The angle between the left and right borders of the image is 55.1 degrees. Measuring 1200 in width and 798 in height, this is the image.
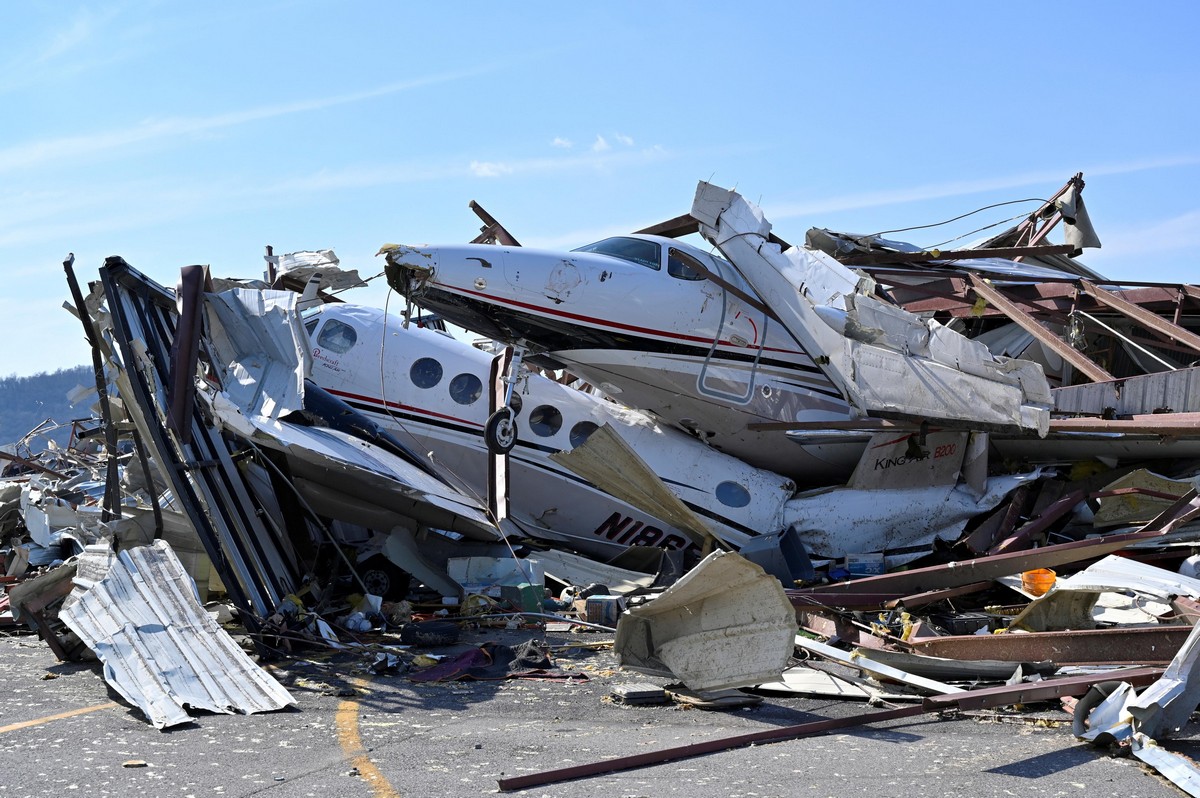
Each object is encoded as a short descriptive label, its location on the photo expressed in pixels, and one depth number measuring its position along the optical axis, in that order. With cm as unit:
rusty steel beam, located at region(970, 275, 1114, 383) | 1423
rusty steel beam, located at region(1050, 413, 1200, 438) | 1233
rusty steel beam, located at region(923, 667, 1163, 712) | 630
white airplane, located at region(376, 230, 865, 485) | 1251
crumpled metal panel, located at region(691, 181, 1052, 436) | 1332
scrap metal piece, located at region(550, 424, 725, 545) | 1170
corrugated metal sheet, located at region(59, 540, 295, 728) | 693
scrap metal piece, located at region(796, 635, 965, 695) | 724
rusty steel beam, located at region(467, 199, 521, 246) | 1520
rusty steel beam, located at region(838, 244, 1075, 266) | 1619
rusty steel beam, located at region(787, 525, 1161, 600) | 1055
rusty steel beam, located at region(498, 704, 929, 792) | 535
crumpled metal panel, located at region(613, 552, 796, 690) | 719
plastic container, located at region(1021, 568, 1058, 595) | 1038
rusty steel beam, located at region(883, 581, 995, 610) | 1051
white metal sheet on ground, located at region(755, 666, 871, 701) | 734
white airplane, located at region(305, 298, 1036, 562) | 1389
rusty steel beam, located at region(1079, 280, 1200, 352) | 1463
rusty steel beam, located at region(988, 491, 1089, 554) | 1275
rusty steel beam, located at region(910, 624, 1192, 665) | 739
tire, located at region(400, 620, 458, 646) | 945
